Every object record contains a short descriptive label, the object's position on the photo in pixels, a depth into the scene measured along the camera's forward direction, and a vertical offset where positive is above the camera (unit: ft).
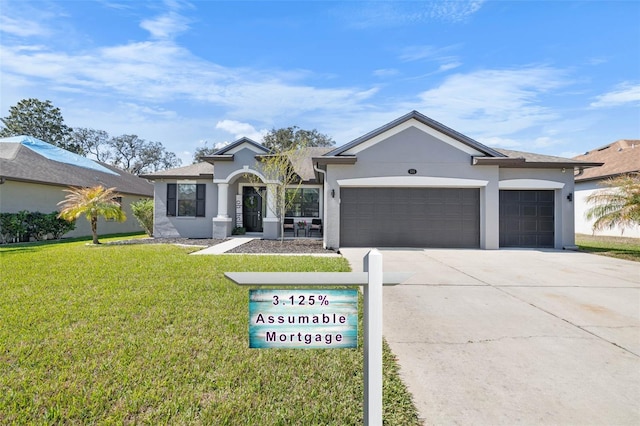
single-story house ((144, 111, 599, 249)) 42.01 +3.66
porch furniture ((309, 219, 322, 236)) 54.60 -1.44
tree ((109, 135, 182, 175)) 161.48 +33.77
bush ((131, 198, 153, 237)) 55.31 +0.46
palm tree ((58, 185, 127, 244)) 44.27 +1.35
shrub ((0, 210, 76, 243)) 45.27 -1.64
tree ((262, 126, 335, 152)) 126.75 +33.61
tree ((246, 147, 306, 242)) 44.78 +6.76
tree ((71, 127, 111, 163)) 152.35 +37.55
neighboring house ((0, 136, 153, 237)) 48.47 +7.09
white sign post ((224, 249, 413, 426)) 6.54 -1.77
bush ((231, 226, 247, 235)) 54.08 -2.39
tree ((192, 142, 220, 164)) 134.21 +29.55
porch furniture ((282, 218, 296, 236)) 55.07 -1.48
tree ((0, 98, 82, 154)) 133.08 +41.25
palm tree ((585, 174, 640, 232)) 37.65 +2.10
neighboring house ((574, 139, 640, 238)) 61.98 +9.00
